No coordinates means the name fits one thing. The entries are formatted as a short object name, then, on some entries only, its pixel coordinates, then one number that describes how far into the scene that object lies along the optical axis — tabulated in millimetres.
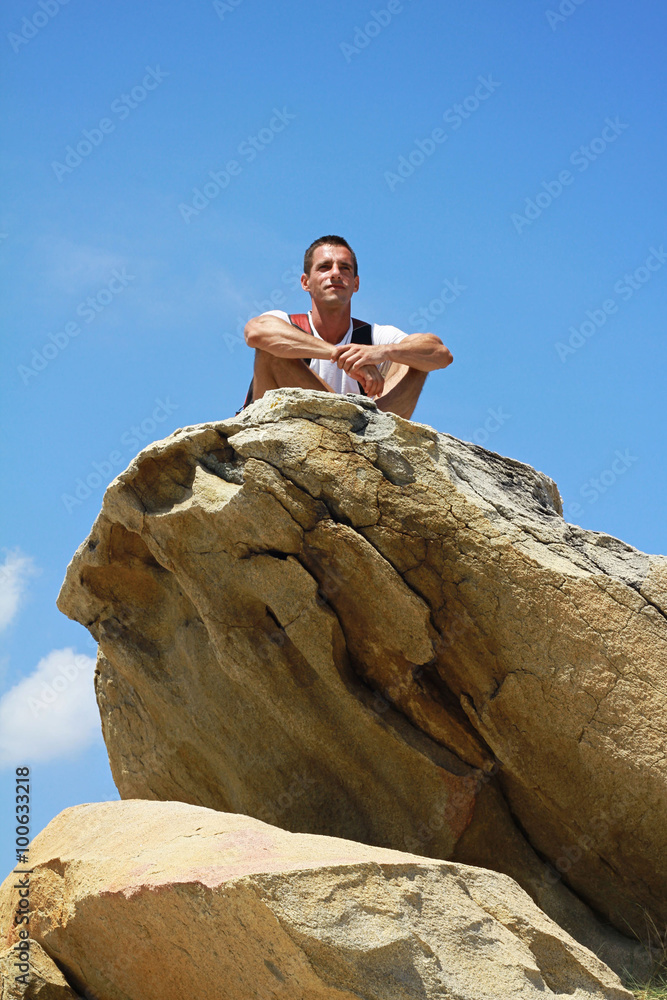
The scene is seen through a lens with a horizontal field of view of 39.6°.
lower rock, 2654
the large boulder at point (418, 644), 3961
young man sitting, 4707
